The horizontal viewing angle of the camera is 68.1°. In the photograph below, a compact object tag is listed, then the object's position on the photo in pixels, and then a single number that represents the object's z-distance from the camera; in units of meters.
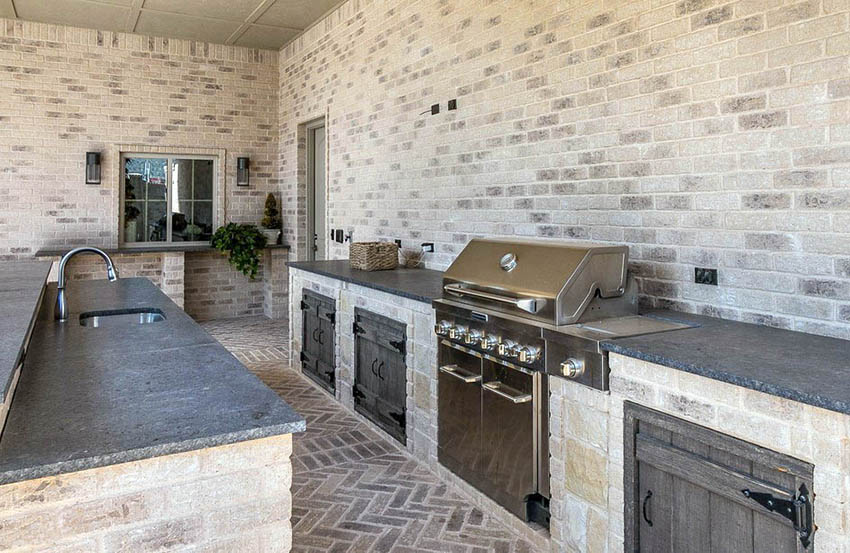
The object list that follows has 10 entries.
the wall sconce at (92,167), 7.38
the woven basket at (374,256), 4.84
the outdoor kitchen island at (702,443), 1.69
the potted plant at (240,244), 7.86
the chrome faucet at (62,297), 2.84
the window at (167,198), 7.84
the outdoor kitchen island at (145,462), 1.31
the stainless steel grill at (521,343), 2.56
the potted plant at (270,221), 8.28
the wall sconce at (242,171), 8.23
